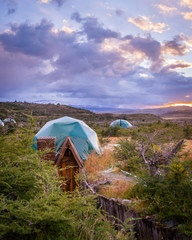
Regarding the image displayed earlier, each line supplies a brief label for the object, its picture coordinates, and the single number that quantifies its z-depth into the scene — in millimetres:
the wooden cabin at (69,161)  5691
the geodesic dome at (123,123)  29481
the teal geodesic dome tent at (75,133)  8811
